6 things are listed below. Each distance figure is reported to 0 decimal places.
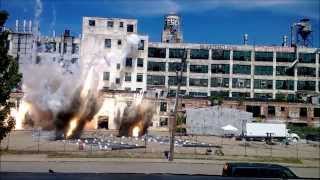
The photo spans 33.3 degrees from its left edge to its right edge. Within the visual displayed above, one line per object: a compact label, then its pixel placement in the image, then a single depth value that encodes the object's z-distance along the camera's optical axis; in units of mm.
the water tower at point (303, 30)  129750
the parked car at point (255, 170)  24766
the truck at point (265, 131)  92062
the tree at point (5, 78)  28156
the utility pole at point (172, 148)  53500
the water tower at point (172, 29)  133438
